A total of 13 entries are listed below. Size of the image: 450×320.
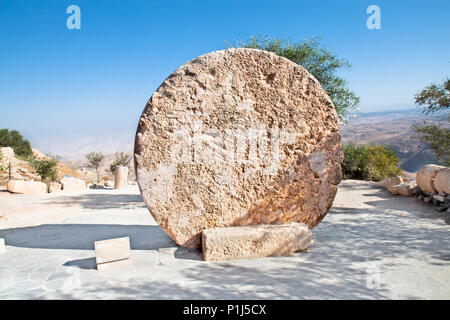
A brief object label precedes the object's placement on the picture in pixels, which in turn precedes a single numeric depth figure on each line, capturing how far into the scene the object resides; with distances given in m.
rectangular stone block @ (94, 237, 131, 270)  3.74
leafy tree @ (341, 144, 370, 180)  14.69
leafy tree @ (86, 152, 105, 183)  22.33
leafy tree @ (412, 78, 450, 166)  9.20
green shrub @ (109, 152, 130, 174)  20.30
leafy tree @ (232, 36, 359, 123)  9.08
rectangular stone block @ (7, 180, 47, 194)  11.09
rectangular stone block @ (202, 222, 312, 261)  4.04
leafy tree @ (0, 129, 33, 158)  26.59
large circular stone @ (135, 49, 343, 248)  4.24
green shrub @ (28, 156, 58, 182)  13.38
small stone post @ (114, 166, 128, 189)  14.29
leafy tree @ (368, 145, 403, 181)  14.74
